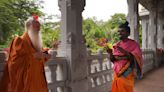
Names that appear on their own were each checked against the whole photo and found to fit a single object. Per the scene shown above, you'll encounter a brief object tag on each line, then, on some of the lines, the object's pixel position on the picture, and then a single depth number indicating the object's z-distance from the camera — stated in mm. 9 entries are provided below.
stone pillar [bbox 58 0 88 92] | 2764
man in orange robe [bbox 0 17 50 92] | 1777
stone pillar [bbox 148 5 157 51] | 7283
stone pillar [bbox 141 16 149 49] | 10489
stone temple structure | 2628
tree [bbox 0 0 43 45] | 8198
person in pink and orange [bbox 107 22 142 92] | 2455
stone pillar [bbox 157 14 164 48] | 9445
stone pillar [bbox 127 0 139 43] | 5154
